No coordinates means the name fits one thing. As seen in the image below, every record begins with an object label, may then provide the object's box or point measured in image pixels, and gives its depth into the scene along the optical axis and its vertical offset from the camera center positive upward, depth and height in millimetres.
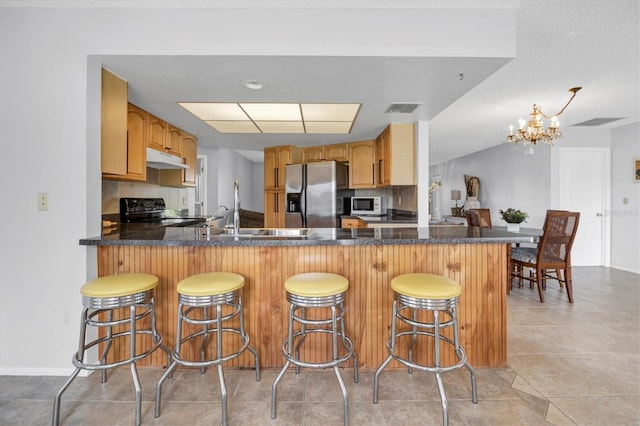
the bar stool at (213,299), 1519 -476
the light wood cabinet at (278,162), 4961 +843
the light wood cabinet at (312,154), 5023 +994
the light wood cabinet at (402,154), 3604 +700
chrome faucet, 2147 -32
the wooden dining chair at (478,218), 4035 -104
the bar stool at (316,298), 1495 -467
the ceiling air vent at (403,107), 2838 +1050
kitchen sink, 2168 -172
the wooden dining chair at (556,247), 3211 -420
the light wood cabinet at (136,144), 2766 +667
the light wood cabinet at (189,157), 3936 +758
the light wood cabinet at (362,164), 4477 +719
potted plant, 3426 -89
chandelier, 3443 +961
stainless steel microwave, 4859 +77
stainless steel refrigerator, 4602 +267
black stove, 3150 -28
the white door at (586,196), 4871 +241
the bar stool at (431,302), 1454 -484
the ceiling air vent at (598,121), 4160 +1321
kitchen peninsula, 1931 -433
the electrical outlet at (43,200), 1881 +70
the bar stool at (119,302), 1481 -486
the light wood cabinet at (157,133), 3166 +883
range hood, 3000 +556
